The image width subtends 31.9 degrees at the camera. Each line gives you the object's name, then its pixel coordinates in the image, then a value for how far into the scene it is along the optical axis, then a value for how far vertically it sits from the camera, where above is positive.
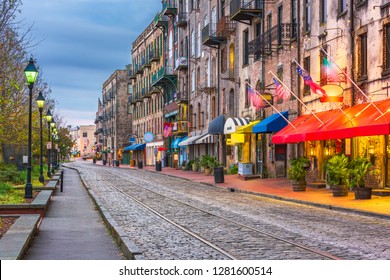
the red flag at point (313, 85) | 26.25 +2.90
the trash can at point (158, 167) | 64.19 -0.50
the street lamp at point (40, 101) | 30.55 +2.76
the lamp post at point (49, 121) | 40.34 +1.85
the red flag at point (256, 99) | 36.78 +3.35
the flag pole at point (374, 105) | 22.62 +1.86
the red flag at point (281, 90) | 31.03 +3.22
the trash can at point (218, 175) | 37.25 -0.76
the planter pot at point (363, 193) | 22.81 -1.10
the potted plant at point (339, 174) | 24.33 -0.49
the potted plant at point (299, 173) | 28.30 -0.52
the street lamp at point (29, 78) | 21.15 +2.68
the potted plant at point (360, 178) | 22.64 -0.60
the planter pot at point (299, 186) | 28.38 -1.06
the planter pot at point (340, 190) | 24.45 -1.07
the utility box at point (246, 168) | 40.22 -0.41
